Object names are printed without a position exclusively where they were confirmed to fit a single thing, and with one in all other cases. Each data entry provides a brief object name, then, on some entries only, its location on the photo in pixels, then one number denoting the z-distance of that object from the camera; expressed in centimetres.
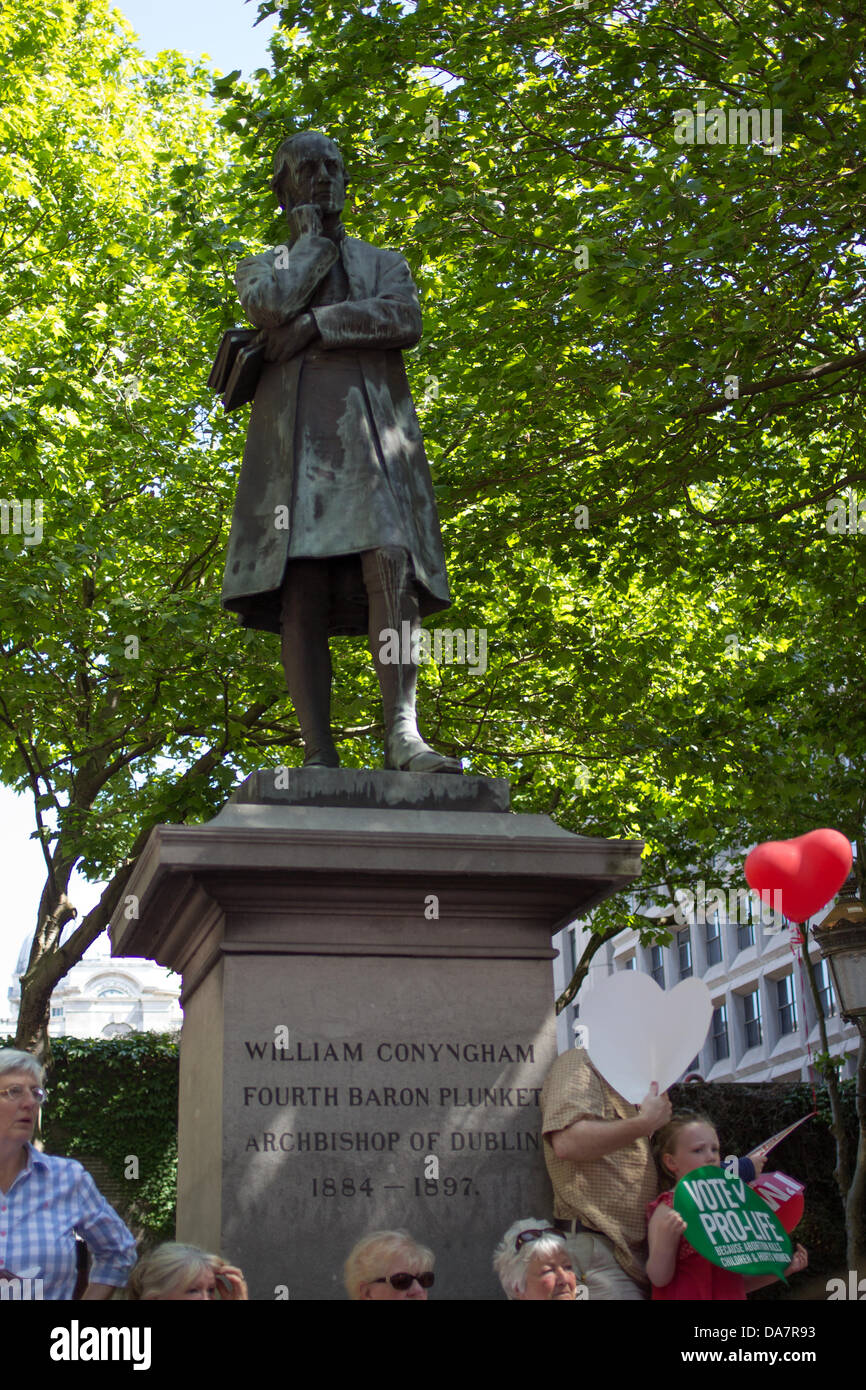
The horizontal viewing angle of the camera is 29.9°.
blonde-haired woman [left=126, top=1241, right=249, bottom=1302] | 395
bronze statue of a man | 593
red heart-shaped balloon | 512
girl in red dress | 445
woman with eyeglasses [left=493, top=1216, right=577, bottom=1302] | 418
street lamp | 1233
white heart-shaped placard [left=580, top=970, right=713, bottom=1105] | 462
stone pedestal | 487
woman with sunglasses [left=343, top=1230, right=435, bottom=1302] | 415
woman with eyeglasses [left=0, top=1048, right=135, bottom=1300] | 441
